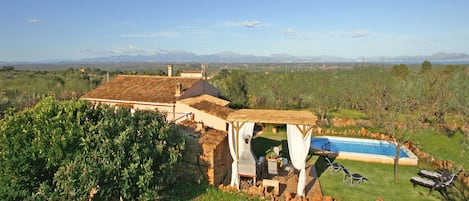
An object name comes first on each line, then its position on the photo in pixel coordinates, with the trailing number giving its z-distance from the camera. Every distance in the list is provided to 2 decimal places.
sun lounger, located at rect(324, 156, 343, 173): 14.94
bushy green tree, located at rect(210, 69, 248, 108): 29.31
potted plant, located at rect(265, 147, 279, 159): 16.02
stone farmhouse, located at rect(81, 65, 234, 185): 13.05
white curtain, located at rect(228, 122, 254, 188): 12.73
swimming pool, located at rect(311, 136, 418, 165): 16.91
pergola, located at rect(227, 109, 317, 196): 11.76
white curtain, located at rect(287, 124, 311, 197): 11.82
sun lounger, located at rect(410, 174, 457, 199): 12.46
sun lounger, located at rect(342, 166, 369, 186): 13.51
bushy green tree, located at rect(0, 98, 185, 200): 9.67
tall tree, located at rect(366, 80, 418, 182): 15.87
